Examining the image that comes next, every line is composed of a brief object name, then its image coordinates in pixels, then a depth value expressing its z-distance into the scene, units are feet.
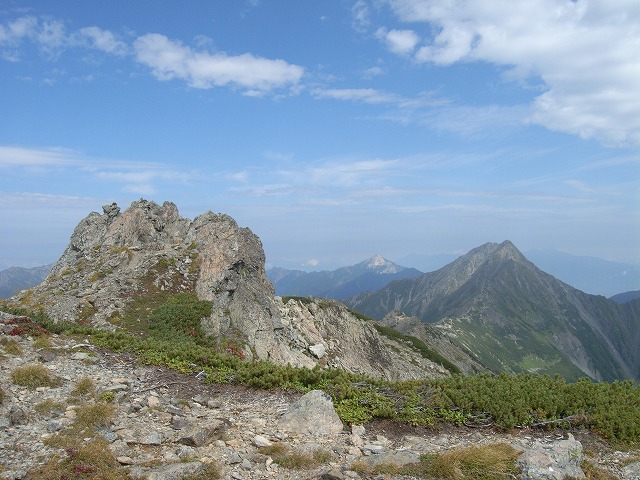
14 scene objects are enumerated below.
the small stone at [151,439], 36.31
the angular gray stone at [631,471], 34.24
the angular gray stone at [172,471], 30.66
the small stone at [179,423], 40.04
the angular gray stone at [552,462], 32.14
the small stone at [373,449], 37.99
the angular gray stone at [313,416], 41.57
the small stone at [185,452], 34.38
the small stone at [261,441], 37.45
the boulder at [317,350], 166.30
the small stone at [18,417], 38.04
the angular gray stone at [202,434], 36.73
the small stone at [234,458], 34.26
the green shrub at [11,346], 55.67
